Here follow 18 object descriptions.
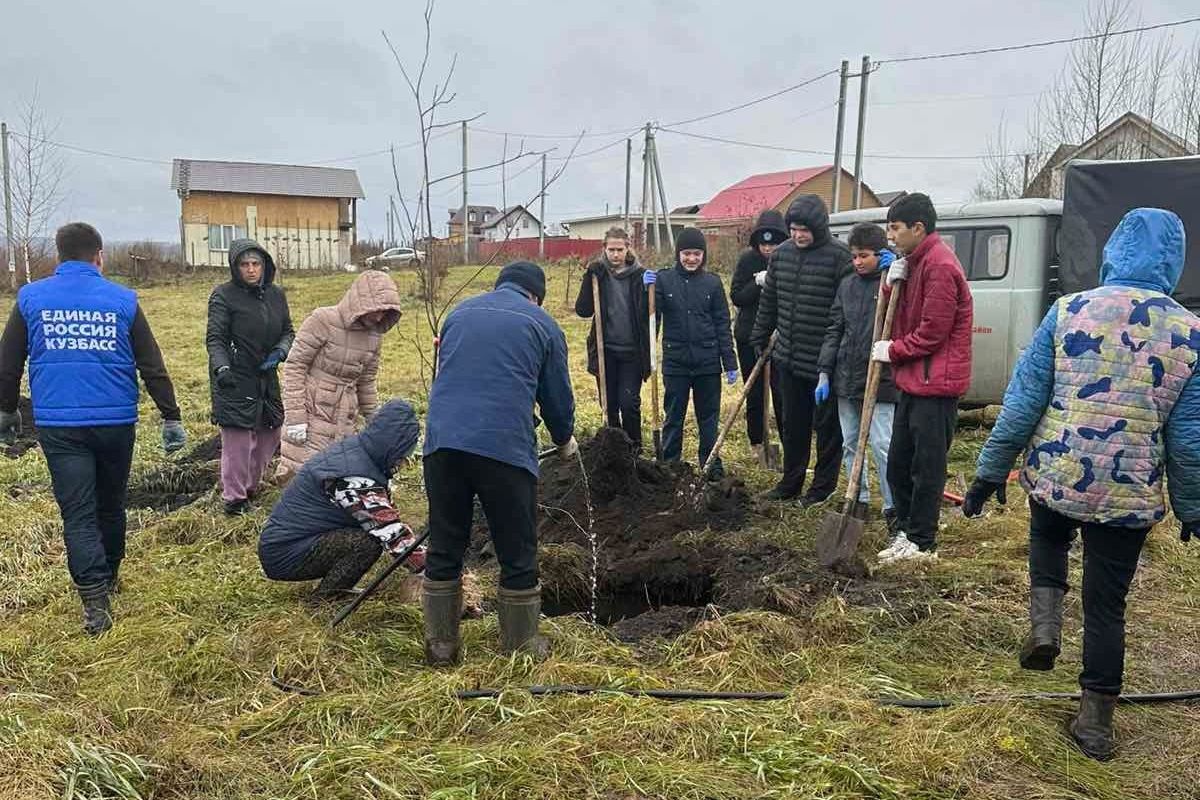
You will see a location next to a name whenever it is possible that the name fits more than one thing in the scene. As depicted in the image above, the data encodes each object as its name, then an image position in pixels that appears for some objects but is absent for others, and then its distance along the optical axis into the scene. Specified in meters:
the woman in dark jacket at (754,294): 6.56
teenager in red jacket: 4.52
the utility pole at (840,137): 18.81
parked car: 28.82
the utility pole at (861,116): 18.58
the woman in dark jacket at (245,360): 5.33
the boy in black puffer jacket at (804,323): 5.56
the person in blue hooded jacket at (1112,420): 2.74
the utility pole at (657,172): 26.23
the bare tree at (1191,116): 14.61
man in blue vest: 3.87
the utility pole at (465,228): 26.08
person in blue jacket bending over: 3.30
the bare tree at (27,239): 19.37
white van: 7.61
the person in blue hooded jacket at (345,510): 3.88
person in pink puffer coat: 5.12
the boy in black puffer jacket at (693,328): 6.38
